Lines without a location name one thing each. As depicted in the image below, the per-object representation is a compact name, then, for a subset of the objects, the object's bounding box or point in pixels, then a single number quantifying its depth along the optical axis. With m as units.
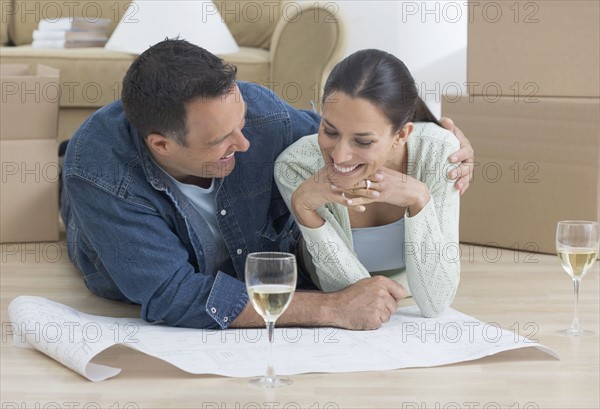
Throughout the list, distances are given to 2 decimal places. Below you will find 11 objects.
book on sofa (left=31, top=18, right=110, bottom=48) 4.96
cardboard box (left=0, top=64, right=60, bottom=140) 3.75
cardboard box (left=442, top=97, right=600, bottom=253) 3.61
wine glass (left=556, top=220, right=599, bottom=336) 2.40
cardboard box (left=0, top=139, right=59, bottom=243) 3.82
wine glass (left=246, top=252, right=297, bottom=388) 1.93
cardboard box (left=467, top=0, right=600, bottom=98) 3.59
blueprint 2.23
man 2.47
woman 2.41
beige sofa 4.52
